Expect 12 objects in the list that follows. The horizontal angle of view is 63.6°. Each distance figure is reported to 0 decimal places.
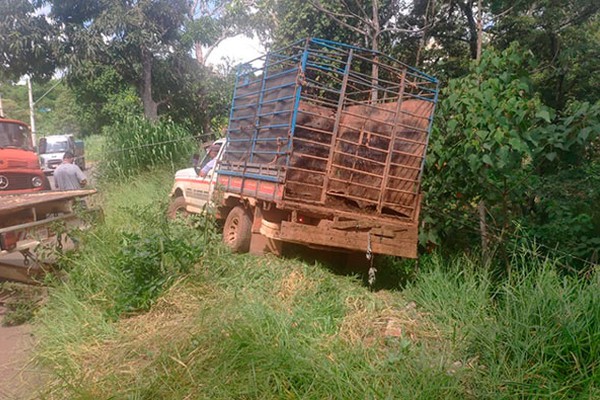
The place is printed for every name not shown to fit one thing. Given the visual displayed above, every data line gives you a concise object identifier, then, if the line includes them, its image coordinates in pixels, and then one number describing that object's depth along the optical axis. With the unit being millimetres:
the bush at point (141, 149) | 12445
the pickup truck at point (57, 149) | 22188
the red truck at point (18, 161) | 8375
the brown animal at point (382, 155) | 5270
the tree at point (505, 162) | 4242
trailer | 5377
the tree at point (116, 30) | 16358
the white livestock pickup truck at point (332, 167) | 5004
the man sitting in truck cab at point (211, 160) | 7859
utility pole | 28506
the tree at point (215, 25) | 14988
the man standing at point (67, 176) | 8859
